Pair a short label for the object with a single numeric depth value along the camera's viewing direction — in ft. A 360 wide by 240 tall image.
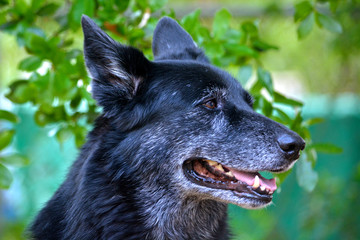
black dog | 18.88
